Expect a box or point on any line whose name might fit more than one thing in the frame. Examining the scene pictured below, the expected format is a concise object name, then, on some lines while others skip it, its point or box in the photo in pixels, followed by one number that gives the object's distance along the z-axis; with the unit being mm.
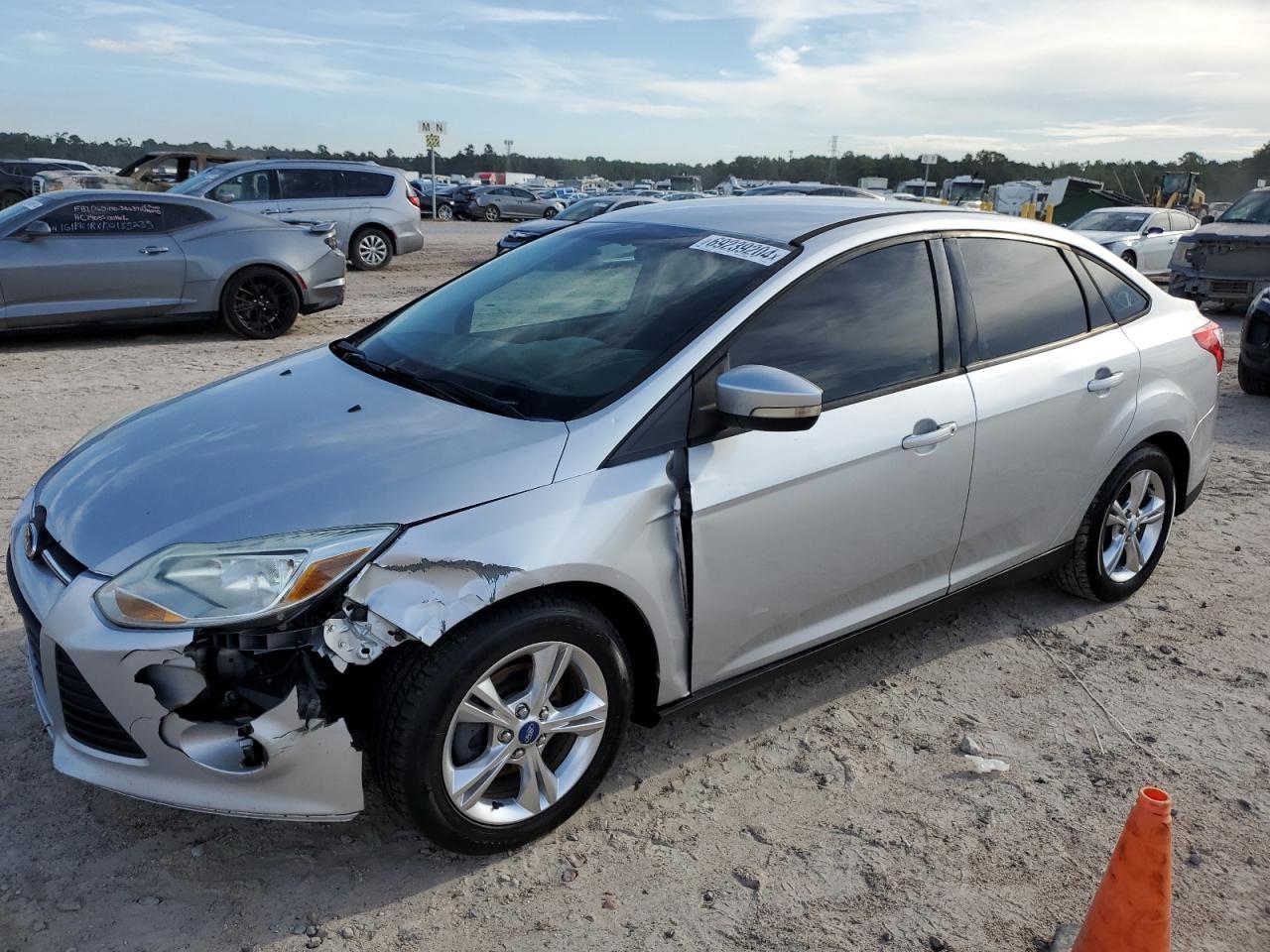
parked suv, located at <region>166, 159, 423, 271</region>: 14664
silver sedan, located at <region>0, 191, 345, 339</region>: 8531
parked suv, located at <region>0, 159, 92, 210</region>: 23938
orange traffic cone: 2168
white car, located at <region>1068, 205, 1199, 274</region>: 16469
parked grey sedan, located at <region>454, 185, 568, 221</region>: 34625
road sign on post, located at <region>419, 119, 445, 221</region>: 32812
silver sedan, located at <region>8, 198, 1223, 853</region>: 2314
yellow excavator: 32734
